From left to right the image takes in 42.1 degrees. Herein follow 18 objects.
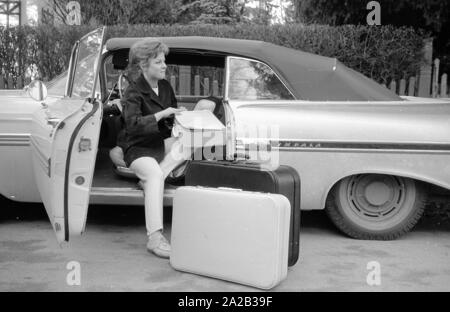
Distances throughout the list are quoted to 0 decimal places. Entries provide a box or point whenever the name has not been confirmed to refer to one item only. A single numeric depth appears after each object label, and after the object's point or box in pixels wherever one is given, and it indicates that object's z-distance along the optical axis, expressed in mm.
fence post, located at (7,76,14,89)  9080
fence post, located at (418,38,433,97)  8203
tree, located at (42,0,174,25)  10281
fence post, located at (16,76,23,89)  9039
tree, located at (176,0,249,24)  13156
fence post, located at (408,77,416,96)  8242
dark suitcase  3436
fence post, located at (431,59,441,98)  8469
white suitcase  3227
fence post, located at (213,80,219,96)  6001
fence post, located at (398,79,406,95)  8125
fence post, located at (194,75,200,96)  7835
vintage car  4262
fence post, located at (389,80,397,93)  8055
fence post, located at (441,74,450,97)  8133
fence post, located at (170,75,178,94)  7965
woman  3953
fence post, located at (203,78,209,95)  7521
